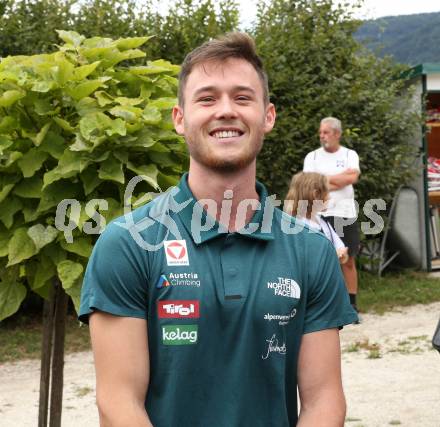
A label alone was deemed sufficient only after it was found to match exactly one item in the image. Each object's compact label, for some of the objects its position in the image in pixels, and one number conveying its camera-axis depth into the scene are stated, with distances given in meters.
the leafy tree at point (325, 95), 10.49
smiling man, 2.29
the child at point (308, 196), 7.46
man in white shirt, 8.95
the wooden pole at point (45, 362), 4.22
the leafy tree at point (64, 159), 3.72
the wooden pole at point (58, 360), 4.20
